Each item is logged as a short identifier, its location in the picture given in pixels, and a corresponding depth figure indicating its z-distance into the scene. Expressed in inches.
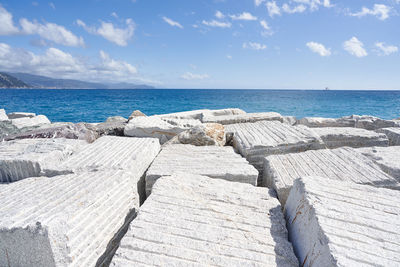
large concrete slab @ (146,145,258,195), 78.5
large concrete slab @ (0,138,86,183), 75.0
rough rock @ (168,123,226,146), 115.8
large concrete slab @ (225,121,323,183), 100.2
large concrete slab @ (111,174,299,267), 44.8
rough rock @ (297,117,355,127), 177.5
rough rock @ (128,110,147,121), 214.3
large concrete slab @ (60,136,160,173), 77.2
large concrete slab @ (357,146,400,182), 82.0
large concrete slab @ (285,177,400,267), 37.8
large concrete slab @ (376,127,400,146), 126.4
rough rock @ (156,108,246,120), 221.5
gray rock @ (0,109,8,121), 223.5
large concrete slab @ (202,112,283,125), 168.4
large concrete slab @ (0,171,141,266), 43.8
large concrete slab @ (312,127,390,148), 119.5
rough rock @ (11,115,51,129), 186.9
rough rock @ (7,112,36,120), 308.8
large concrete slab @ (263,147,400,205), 72.3
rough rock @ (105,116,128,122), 279.0
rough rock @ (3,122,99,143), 119.7
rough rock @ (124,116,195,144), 135.9
